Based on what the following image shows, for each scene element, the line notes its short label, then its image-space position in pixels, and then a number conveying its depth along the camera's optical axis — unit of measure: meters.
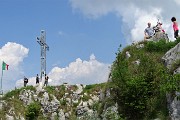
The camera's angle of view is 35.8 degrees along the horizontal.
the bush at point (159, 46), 19.49
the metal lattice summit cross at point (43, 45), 46.08
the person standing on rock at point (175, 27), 19.96
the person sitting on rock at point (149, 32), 22.37
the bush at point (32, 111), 35.19
